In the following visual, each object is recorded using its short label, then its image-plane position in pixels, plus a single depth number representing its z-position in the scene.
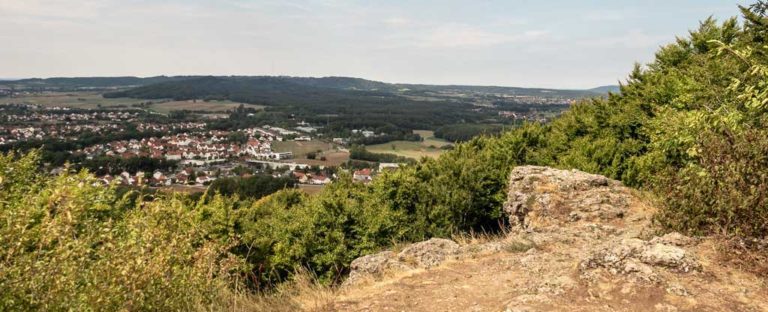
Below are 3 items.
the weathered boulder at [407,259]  9.86
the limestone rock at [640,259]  6.91
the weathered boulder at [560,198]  13.62
